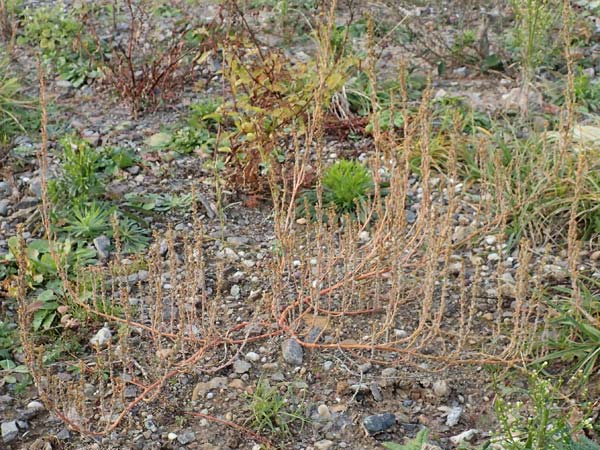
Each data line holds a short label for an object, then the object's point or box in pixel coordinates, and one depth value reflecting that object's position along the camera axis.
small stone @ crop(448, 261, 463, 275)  4.04
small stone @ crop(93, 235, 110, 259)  4.15
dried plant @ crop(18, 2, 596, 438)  3.15
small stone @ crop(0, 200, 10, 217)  4.54
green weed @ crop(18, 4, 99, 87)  6.12
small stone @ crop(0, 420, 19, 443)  3.12
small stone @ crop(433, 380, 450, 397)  3.31
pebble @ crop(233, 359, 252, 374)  3.45
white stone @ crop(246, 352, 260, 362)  3.51
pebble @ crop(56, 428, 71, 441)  3.12
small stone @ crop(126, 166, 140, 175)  4.94
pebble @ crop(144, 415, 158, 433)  3.16
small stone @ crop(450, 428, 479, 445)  3.08
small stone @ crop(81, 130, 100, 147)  5.27
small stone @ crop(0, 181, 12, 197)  4.74
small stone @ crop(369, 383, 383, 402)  3.31
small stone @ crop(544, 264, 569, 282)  3.90
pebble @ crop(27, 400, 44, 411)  3.27
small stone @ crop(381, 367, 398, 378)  3.40
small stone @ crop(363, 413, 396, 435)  3.14
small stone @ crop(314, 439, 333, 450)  3.09
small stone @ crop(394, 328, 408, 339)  3.63
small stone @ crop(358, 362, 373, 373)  3.42
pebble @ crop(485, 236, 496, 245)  4.26
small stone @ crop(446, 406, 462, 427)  3.18
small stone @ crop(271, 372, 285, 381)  3.40
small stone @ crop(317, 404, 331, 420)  3.22
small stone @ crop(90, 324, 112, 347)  3.59
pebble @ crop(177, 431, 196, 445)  3.11
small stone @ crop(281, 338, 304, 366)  3.48
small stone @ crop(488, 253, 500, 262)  4.11
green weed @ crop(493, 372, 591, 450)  2.57
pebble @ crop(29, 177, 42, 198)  4.66
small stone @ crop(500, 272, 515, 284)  3.86
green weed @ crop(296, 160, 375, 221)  4.50
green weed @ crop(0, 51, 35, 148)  5.32
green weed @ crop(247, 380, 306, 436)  3.15
